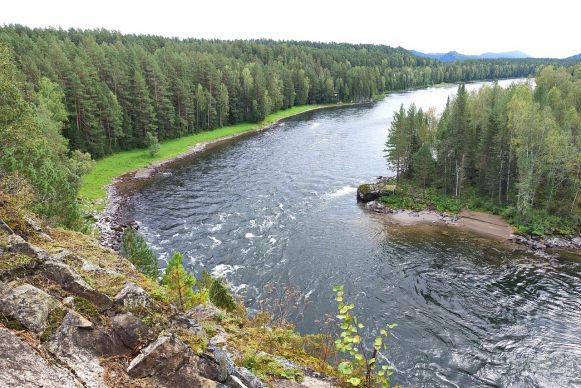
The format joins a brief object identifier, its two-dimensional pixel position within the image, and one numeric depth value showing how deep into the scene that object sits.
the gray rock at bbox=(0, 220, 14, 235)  12.28
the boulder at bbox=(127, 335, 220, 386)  9.52
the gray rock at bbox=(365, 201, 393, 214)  62.06
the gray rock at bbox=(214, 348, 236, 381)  10.72
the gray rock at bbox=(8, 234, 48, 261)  11.28
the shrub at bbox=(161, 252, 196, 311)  17.00
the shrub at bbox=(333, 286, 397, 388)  10.31
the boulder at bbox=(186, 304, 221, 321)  15.80
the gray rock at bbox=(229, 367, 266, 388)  11.19
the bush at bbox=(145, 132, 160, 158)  84.75
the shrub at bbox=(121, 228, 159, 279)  29.55
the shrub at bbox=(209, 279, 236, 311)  24.64
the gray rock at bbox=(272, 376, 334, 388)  13.05
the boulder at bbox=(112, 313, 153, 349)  10.20
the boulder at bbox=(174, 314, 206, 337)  11.92
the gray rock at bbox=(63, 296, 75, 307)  10.18
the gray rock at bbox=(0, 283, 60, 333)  8.71
